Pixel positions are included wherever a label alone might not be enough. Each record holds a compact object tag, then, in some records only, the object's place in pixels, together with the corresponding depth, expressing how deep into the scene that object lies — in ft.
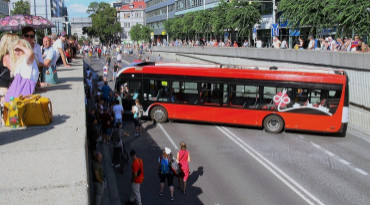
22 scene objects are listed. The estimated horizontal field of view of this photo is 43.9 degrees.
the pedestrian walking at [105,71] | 124.88
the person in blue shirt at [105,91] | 79.87
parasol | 56.24
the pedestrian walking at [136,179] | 38.11
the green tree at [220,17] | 170.19
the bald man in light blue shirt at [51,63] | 33.87
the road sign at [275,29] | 125.56
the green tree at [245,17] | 148.46
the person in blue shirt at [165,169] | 41.19
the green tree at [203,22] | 199.00
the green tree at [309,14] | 100.02
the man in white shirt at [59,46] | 43.88
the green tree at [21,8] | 253.40
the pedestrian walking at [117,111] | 62.18
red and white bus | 66.39
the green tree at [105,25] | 497.05
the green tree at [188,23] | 226.38
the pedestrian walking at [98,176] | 31.86
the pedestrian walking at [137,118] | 65.51
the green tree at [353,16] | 78.74
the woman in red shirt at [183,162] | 42.65
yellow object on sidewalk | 20.72
